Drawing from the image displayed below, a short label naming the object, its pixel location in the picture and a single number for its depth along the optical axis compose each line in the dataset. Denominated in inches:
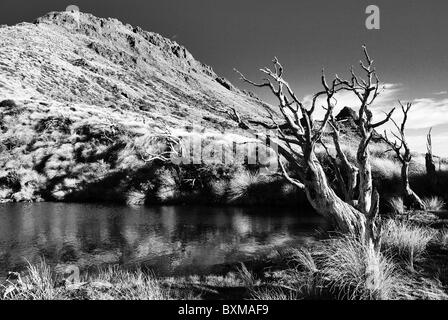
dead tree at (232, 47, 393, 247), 322.7
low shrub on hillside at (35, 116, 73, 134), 1054.1
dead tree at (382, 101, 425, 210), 570.9
